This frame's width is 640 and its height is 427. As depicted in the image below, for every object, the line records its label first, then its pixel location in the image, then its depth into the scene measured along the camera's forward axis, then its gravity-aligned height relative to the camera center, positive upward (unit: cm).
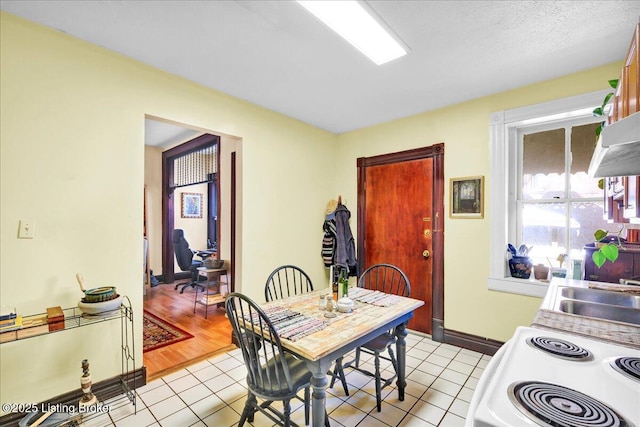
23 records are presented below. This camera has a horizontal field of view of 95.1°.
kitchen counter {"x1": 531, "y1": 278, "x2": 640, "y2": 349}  122 -52
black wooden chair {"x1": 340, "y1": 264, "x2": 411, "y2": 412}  196 -98
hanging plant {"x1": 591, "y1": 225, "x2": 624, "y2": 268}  164 -23
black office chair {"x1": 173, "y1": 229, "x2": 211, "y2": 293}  502 -77
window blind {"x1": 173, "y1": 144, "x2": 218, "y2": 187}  494 +81
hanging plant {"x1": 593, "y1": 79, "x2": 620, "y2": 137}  186 +75
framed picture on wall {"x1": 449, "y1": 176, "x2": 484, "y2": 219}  286 +16
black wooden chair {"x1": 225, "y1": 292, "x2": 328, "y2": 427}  147 -90
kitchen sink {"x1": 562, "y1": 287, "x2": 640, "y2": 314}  167 -49
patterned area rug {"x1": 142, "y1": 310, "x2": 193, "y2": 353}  292 -132
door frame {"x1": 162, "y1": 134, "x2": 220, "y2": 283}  545 -9
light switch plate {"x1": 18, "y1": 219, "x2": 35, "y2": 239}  177 -11
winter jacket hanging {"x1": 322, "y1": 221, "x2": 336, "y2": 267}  376 -39
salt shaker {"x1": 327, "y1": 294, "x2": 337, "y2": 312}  192 -61
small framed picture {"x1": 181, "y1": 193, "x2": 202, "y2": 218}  612 +16
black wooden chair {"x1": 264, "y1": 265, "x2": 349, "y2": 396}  318 -81
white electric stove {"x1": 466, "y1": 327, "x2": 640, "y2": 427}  74 -52
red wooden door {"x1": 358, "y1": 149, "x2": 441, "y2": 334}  322 -8
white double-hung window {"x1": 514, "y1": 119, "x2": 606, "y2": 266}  251 +20
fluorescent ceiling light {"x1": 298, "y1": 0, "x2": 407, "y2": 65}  162 +114
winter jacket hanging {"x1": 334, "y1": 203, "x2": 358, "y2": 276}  368 -39
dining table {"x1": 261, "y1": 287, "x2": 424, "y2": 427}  143 -65
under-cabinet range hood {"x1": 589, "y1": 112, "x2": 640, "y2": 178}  77 +21
